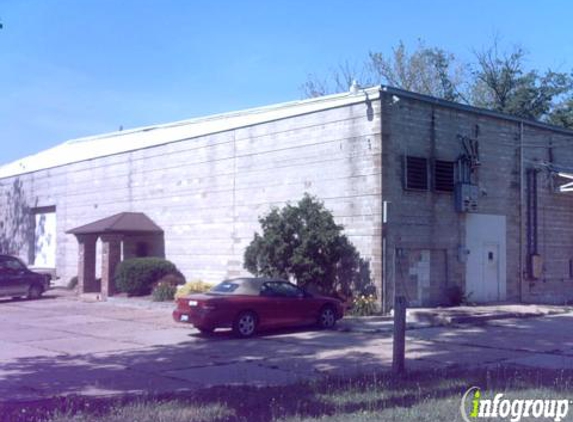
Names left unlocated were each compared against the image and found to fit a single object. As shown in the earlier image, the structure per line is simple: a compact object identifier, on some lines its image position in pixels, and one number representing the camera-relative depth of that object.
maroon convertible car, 17.38
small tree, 22.09
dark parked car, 28.28
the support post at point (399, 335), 11.58
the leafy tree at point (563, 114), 43.72
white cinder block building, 22.72
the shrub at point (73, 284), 33.69
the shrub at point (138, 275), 27.70
